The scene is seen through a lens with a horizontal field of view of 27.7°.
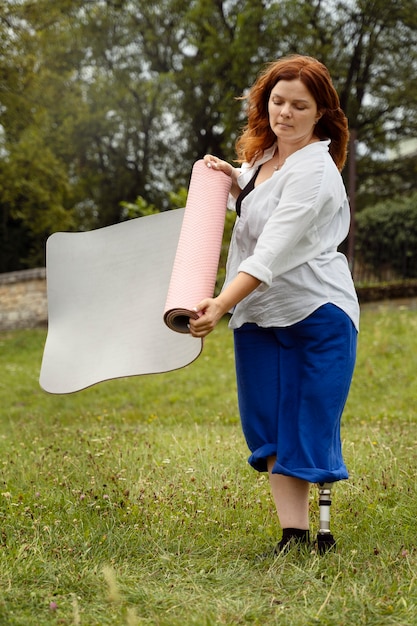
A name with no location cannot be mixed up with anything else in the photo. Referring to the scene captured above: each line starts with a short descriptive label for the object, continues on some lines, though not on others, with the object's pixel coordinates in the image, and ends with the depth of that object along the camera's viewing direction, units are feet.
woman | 9.86
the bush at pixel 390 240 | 51.13
